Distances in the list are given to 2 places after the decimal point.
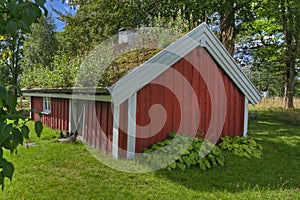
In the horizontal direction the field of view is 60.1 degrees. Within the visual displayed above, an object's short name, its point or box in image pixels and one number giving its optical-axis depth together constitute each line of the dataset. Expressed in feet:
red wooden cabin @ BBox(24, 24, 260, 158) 18.12
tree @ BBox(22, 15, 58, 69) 74.90
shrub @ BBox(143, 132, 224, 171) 16.87
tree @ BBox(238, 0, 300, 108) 46.65
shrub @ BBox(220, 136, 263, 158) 20.32
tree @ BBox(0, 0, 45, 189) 4.27
